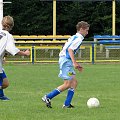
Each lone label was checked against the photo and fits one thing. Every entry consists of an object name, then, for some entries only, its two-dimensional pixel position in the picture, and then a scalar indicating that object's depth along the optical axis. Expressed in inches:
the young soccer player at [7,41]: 726.5
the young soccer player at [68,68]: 718.9
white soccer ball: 725.3
